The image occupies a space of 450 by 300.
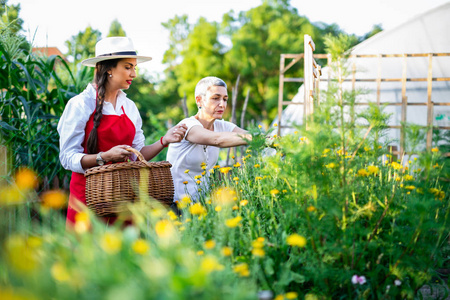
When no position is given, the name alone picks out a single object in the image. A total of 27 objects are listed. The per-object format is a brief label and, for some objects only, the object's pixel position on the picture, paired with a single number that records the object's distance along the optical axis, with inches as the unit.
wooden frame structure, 299.8
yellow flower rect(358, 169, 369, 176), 65.2
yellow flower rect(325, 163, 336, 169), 60.9
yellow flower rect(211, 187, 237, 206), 59.4
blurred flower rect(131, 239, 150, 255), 35.8
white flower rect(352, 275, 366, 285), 59.9
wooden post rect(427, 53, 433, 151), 299.7
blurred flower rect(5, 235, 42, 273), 33.4
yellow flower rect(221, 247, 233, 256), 45.1
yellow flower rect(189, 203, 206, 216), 54.8
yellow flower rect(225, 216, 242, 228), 49.1
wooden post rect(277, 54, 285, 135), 352.9
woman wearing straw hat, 87.4
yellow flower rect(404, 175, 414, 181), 74.8
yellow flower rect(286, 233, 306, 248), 44.5
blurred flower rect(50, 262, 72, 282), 34.3
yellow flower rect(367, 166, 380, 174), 64.2
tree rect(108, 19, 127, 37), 1050.8
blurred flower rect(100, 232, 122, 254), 34.7
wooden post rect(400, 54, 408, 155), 303.2
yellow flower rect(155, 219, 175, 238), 41.8
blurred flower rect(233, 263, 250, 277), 43.2
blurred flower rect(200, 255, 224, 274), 32.9
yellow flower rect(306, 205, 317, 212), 59.0
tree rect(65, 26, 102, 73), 915.8
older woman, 113.0
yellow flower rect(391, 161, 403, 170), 84.7
